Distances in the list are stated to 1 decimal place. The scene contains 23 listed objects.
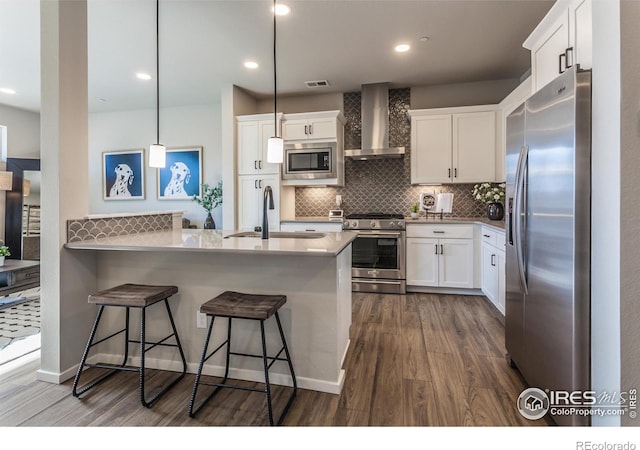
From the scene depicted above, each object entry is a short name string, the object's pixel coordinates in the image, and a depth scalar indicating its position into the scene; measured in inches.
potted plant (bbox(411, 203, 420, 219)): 186.2
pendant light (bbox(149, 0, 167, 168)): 102.1
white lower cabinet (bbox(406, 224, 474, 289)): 162.7
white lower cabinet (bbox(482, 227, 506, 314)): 128.1
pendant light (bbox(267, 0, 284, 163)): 99.7
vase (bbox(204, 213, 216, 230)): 206.4
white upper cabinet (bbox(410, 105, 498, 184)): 169.2
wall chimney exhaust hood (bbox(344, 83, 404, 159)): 183.5
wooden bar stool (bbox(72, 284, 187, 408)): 76.9
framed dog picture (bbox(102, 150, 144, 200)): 232.7
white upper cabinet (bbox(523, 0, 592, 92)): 72.5
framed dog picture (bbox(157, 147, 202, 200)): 222.4
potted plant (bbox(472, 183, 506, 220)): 161.2
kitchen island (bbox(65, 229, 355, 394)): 80.6
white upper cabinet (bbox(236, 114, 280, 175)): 183.6
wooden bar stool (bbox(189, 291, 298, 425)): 69.3
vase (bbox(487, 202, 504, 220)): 160.6
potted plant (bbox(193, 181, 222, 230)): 207.2
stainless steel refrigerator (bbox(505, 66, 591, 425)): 59.5
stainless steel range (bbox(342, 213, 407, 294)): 168.6
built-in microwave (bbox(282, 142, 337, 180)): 179.3
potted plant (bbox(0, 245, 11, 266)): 154.7
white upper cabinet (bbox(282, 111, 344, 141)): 179.8
